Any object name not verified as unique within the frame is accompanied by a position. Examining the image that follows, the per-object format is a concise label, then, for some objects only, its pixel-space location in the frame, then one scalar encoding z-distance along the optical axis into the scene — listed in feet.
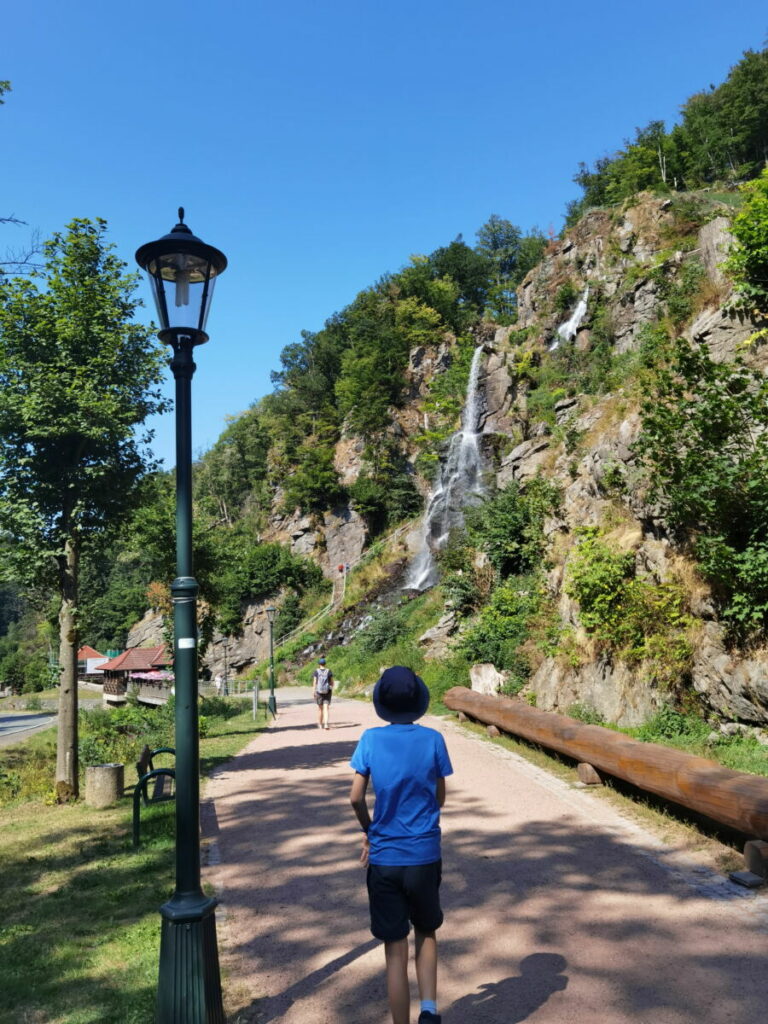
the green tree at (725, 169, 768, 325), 37.09
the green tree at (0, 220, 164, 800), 33.12
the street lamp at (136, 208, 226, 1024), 11.13
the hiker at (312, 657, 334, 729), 51.88
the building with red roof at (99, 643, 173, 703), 130.90
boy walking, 10.09
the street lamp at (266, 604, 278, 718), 66.95
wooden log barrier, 17.87
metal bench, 30.35
